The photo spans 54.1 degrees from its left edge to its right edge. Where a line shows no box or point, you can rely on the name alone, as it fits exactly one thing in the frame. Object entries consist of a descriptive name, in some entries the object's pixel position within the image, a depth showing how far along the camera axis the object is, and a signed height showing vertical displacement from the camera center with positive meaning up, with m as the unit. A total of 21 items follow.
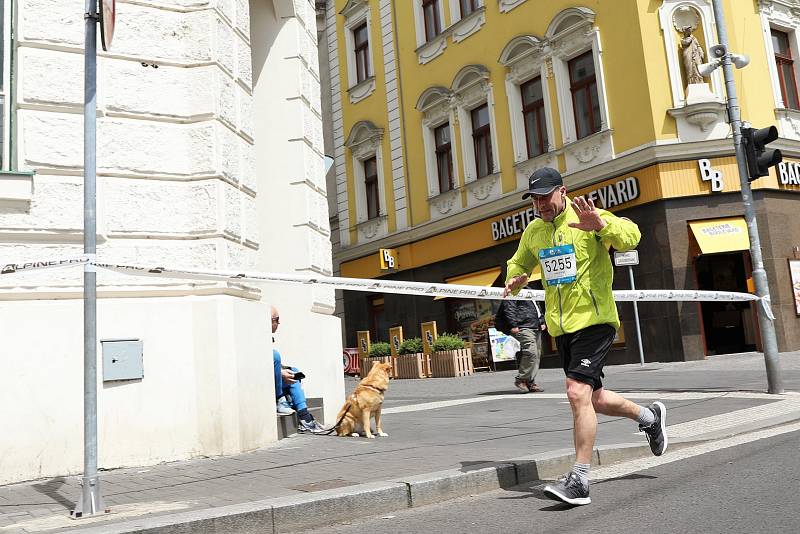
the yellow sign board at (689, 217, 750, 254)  17.28 +2.56
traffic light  9.70 +2.43
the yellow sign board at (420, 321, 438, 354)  21.92 +1.11
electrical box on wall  6.38 +0.32
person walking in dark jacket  12.06 +0.54
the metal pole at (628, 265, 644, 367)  17.02 +0.55
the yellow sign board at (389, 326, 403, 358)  23.12 +1.21
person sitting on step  8.16 -0.12
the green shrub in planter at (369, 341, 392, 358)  22.59 +0.82
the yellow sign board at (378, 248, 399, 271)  25.56 +3.86
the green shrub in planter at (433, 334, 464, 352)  20.41 +0.77
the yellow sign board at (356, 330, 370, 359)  24.88 +1.20
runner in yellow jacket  4.63 +0.42
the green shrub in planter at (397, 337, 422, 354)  21.50 +0.81
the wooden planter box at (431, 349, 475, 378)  20.16 +0.24
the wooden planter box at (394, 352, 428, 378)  20.92 +0.27
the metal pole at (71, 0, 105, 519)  4.58 +0.62
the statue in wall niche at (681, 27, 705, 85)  18.06 +6.81
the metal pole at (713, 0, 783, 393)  9.29 +1.21
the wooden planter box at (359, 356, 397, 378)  22.52 +0.46
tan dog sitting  7.52 -0.23
